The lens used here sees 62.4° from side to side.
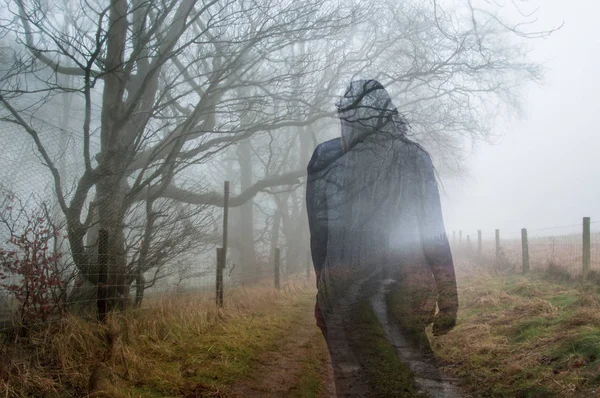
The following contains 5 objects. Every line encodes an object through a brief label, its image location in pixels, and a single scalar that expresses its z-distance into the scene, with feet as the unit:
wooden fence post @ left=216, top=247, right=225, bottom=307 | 24.81
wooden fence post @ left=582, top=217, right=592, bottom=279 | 29.25
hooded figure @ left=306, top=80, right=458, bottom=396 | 6.40
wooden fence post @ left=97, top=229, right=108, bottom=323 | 19.27
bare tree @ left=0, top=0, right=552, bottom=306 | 19.11
